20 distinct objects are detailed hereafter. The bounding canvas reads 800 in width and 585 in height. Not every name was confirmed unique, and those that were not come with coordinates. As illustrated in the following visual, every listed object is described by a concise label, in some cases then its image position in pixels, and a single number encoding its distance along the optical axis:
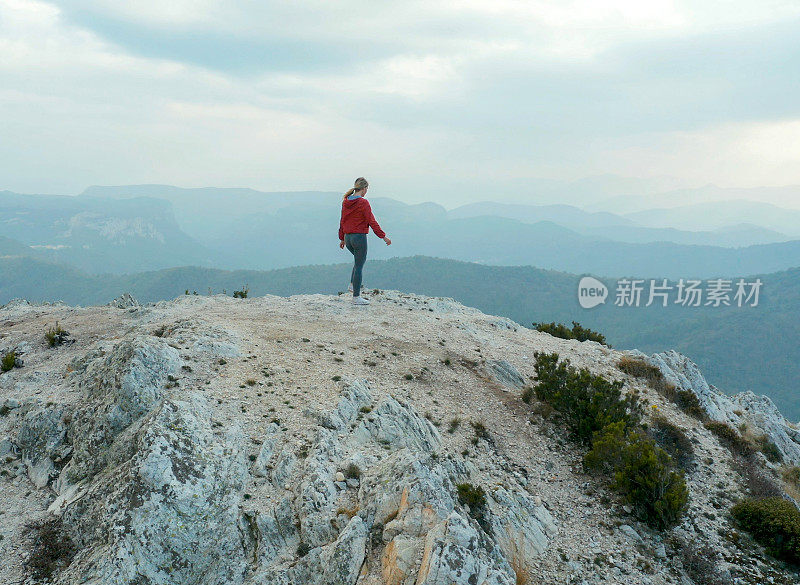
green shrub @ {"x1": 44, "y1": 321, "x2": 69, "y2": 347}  17.53
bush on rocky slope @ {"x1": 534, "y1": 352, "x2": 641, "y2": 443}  14.04
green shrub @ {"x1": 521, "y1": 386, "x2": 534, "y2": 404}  15.79
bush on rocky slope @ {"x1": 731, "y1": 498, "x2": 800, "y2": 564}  10.73
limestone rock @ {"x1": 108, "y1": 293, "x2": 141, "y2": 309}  24.44
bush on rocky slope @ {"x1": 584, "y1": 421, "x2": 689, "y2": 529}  11.22
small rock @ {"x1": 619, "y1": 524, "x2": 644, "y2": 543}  10.94
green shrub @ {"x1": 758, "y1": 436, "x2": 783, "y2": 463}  16.47
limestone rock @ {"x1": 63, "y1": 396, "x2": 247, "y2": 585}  8.69
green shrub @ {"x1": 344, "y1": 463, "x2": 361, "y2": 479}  10.68
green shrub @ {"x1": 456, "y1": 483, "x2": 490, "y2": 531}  10.17
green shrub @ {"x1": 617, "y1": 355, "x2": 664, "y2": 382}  19.36
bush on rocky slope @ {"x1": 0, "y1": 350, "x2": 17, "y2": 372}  15.86
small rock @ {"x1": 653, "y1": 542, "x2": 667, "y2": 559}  10.60
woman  19.83
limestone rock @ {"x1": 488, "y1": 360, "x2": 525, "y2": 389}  17.25
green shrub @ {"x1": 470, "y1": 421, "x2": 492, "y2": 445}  13.45
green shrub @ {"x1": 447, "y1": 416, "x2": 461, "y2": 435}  13.43
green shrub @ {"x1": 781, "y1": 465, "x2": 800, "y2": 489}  15.30
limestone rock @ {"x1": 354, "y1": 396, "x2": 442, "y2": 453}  12.19
